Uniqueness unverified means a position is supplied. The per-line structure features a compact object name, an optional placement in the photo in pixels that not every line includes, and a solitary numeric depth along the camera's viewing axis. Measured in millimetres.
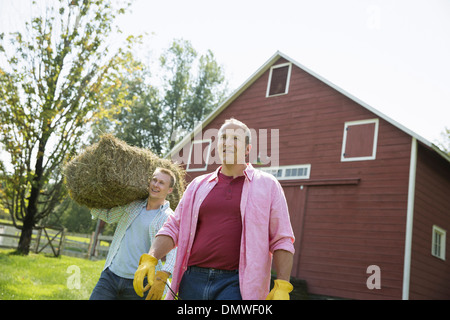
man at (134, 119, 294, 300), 2307
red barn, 11156
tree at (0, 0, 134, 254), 11703
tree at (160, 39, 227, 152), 32344
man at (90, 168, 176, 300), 3523
